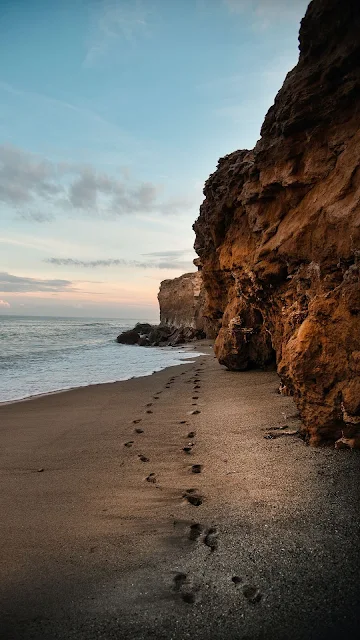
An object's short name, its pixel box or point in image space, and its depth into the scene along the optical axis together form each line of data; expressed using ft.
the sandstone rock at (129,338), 114.42
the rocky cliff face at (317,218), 14.93
